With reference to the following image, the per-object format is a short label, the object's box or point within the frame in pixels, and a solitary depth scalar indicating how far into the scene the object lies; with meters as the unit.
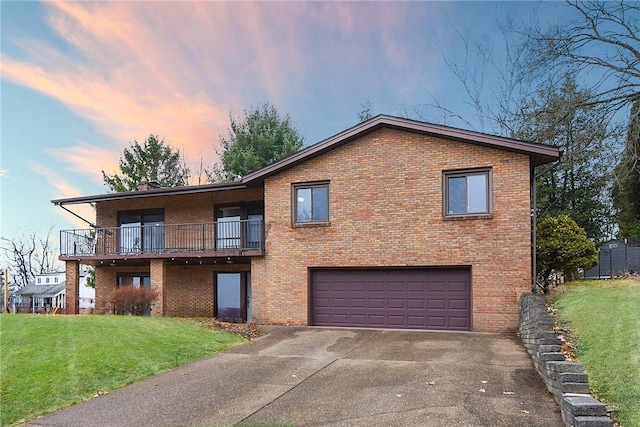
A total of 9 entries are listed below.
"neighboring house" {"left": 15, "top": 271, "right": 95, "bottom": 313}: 36.78
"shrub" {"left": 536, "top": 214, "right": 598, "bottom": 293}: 14.16
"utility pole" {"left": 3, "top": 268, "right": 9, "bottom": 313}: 21.33
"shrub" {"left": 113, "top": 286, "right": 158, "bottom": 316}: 16.88
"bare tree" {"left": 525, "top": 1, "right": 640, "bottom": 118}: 18.06
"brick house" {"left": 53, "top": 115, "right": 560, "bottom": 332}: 13.31
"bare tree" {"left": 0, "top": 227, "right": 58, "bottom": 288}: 50.34
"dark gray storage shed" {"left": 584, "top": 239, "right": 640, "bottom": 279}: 19.31
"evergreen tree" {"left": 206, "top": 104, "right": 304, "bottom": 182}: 32.53
